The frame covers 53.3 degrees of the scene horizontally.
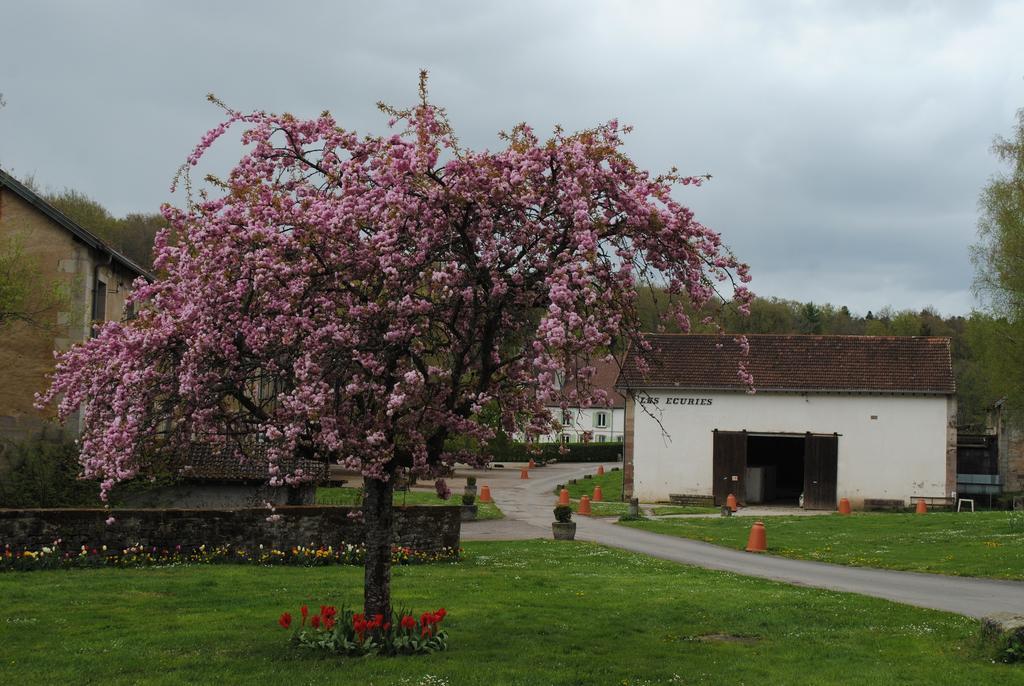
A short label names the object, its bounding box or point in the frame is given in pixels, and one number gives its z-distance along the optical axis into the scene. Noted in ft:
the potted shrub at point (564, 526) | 91.15
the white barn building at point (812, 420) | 133.08
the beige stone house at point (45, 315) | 86.58
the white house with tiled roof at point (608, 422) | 302.25
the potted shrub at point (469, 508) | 112.98
